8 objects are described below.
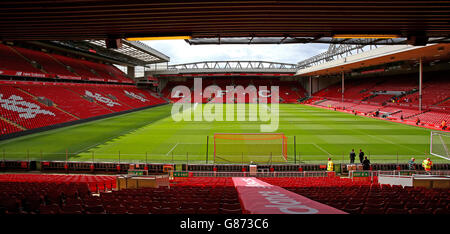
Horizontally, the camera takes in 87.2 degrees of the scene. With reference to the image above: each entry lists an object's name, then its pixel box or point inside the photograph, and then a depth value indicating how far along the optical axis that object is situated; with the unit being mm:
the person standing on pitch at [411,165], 12914
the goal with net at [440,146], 16450
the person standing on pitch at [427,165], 12421
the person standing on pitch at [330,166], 13055
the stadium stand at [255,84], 77812
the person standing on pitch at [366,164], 13095
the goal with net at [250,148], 16641
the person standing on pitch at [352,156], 14070
